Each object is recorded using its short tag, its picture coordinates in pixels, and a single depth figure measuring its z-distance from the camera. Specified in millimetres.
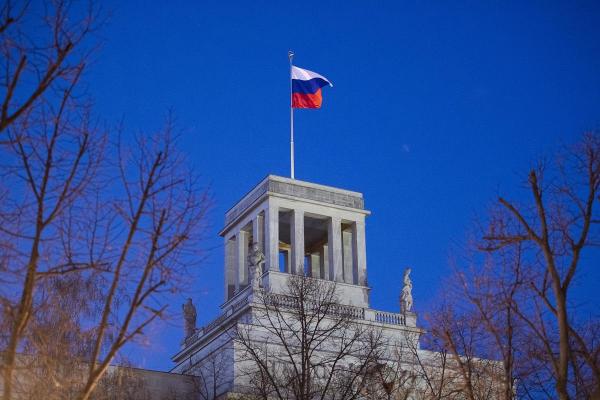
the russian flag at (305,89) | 68500
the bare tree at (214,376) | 55750
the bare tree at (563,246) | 18797
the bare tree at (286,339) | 48094
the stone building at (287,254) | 61062
